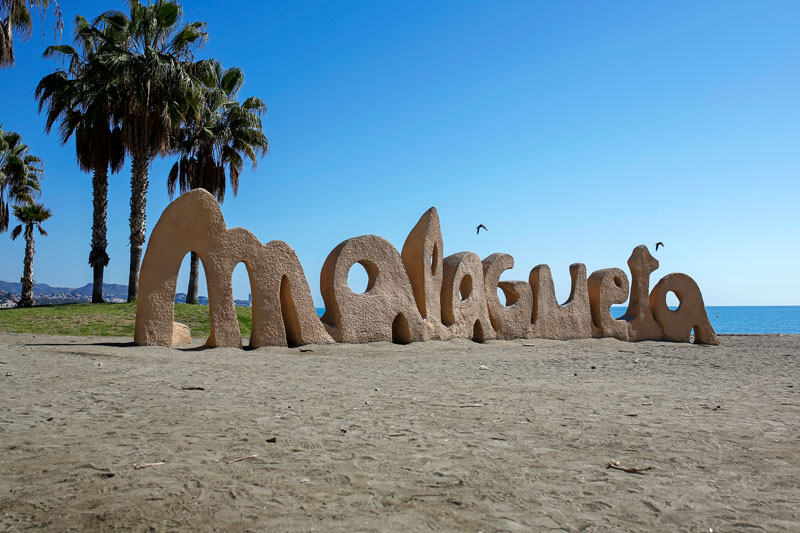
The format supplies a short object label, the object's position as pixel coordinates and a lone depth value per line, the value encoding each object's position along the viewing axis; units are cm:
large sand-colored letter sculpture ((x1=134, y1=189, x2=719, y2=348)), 1059
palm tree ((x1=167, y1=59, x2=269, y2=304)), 2212
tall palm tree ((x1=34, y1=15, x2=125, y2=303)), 1895
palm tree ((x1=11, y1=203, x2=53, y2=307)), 2502
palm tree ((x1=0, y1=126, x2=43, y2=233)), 2631
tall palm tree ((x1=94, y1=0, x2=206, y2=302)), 1817
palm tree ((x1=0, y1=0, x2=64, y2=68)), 1376
